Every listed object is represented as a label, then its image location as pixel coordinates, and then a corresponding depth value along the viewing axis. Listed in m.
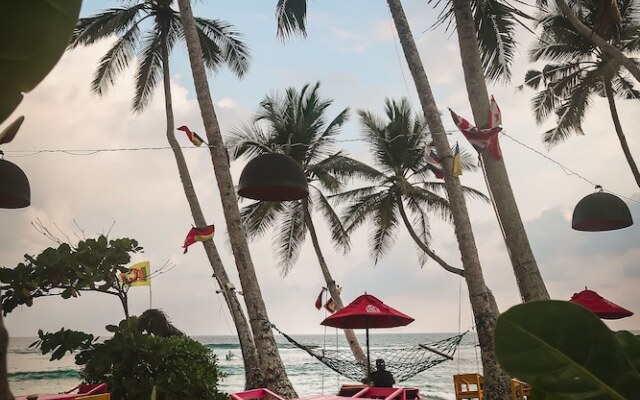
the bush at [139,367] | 5.70
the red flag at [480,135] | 6.60
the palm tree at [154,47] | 11.89
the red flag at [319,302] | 13.23
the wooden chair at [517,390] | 6.05
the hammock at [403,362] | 7.96
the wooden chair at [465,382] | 8.01
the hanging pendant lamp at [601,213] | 7.63
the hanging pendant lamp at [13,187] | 5.36
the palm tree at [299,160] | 14.84
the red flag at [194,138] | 8.19
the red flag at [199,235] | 8.63
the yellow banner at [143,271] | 9.97
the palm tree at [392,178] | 14.84
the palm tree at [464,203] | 6.28
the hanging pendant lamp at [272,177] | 5.30
